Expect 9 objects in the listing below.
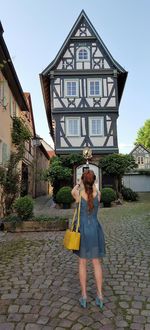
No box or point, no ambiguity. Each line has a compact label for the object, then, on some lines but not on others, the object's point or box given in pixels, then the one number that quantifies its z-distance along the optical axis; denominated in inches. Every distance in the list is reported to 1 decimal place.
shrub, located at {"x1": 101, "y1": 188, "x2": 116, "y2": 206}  748.6
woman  154.9
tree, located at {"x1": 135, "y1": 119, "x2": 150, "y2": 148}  1918.8
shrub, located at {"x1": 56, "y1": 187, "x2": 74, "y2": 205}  755.4
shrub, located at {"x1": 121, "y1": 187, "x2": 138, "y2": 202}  912.2
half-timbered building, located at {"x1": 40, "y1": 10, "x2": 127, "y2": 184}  872.3
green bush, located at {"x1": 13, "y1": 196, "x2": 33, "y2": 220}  402.6
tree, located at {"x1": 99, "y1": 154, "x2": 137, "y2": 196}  825.5
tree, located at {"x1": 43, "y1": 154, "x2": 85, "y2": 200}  810.2
